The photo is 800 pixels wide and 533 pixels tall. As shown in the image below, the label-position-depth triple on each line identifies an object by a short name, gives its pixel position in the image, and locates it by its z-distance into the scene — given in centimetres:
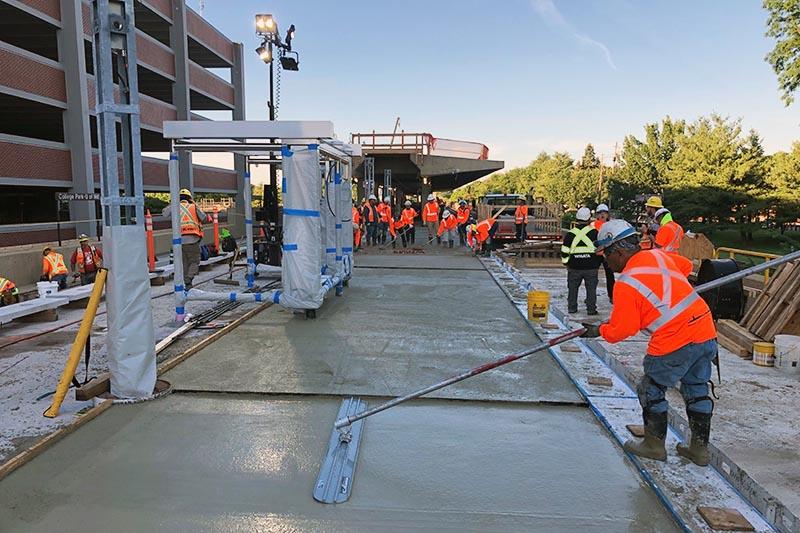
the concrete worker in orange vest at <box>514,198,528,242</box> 1950
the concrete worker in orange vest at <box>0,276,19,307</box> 828
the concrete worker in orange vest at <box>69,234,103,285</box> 1057
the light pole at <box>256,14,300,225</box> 1141
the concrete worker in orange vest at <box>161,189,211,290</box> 892
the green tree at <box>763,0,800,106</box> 2466
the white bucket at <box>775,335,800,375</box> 568
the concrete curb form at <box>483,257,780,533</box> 294
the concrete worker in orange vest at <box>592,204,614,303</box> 908
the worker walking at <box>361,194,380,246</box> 1936
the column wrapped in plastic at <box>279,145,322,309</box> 702
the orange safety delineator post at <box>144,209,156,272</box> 1239
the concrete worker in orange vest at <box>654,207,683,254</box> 764
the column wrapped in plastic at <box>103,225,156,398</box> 450
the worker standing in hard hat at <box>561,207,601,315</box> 845
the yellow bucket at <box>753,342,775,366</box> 595
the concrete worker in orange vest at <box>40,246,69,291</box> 1004
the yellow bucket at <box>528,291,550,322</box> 738
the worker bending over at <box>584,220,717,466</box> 349
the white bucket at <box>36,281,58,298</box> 838
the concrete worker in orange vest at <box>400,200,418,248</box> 1948
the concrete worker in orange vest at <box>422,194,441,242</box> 2022
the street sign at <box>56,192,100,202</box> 1166
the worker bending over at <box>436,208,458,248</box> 1922
